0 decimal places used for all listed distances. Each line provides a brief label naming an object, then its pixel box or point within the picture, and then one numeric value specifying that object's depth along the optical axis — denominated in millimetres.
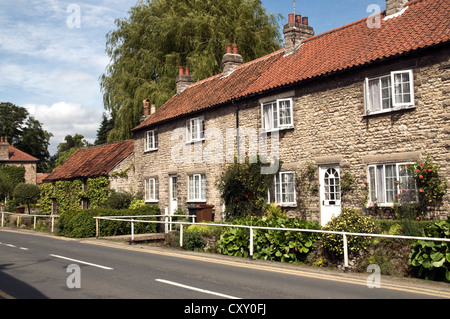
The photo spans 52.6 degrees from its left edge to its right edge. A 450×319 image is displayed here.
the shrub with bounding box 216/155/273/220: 19094
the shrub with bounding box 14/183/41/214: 42125
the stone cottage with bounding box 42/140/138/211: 31156
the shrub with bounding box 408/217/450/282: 9289
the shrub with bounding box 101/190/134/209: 28416
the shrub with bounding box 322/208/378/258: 11334
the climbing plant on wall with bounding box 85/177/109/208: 31000
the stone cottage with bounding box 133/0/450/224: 14227
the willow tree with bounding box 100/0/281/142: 33469
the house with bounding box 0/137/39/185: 63781
